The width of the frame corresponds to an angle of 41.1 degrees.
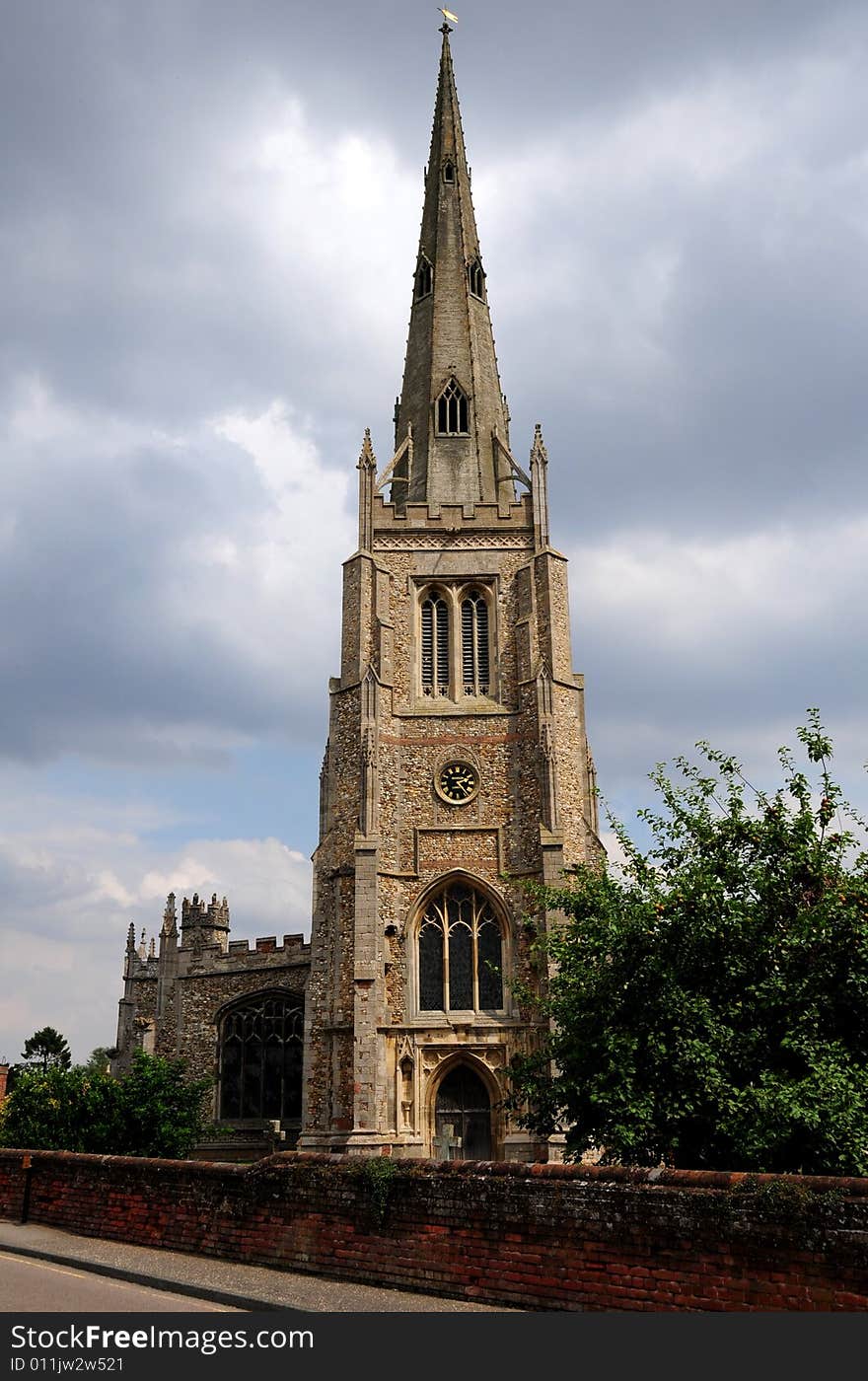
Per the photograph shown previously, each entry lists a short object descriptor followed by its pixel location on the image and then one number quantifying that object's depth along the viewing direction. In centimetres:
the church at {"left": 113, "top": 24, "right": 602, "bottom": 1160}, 2698
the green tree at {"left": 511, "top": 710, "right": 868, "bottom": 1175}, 1278
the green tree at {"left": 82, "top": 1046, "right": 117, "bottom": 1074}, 10354
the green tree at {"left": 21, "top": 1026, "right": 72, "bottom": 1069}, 8206
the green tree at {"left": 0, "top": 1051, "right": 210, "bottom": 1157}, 2292
